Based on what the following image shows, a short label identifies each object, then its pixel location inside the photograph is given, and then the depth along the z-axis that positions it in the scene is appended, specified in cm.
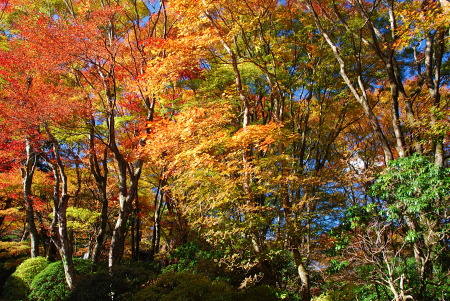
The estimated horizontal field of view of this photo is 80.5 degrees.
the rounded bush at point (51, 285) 718
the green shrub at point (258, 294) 519
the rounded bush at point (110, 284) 571
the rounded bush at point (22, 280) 820
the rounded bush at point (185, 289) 484
